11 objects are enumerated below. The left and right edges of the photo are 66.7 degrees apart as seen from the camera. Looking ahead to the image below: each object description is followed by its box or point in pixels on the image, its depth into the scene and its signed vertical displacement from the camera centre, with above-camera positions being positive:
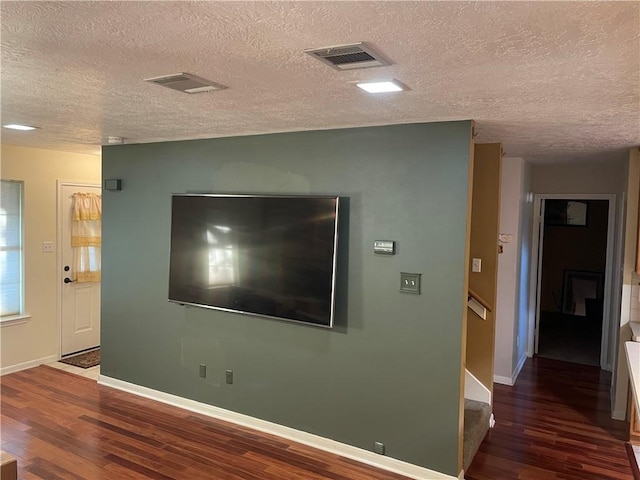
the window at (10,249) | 5.10 -0.40
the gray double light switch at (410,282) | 3.25 -0.41
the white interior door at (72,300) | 5.63 -1.05
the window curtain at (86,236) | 5.73 -0.27
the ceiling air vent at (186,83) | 2.22 +0.64
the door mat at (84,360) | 5.47 -1.69
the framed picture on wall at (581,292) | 8.23 -1.12
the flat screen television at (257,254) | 3.48 -0.28
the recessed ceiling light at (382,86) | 2.21 +0.63
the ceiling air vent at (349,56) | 1.75 +0.62
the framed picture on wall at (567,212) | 8.05 +0.22
